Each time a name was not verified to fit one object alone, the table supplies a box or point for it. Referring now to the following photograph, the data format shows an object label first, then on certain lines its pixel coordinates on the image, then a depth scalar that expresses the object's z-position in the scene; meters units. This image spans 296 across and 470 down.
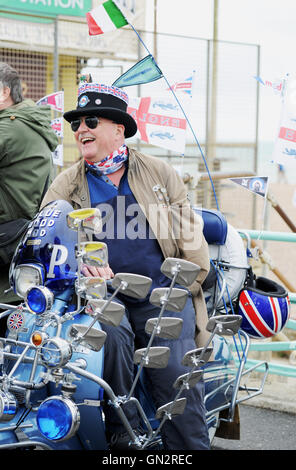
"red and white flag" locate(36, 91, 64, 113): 12.67
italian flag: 8.75
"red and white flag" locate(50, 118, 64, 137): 13.05
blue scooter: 5.08
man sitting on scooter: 6.40
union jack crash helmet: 7.38
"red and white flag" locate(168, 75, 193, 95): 11.27
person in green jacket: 7.71
